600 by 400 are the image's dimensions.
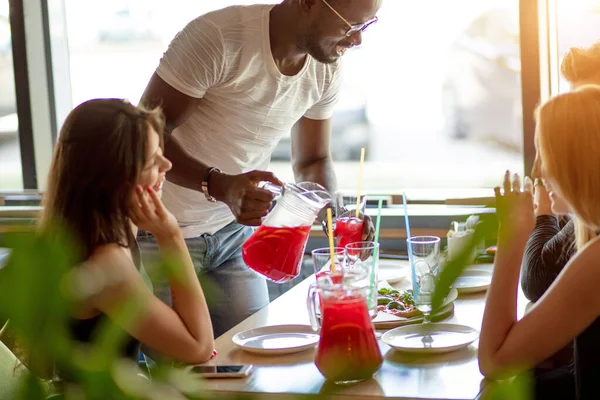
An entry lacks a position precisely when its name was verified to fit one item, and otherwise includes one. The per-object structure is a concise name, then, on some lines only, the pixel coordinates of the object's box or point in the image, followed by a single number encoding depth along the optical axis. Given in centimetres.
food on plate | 384
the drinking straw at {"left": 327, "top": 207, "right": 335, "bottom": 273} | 362
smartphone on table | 339
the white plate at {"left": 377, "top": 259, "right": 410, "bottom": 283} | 437
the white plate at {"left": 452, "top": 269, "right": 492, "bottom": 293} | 414
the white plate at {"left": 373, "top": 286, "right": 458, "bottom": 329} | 378
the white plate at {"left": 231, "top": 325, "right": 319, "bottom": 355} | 356
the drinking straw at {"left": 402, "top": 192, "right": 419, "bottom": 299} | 383
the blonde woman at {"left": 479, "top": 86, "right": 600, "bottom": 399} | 330
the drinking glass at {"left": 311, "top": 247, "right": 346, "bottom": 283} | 381
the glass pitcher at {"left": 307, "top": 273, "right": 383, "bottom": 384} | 332
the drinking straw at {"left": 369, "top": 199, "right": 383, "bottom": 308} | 369
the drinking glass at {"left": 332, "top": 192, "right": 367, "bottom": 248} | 412
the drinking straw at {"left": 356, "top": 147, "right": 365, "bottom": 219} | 399
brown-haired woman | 351
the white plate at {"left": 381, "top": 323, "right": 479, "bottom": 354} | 350
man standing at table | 417
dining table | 326
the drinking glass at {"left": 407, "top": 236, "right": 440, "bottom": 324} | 383
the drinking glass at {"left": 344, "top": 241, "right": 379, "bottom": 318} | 364
